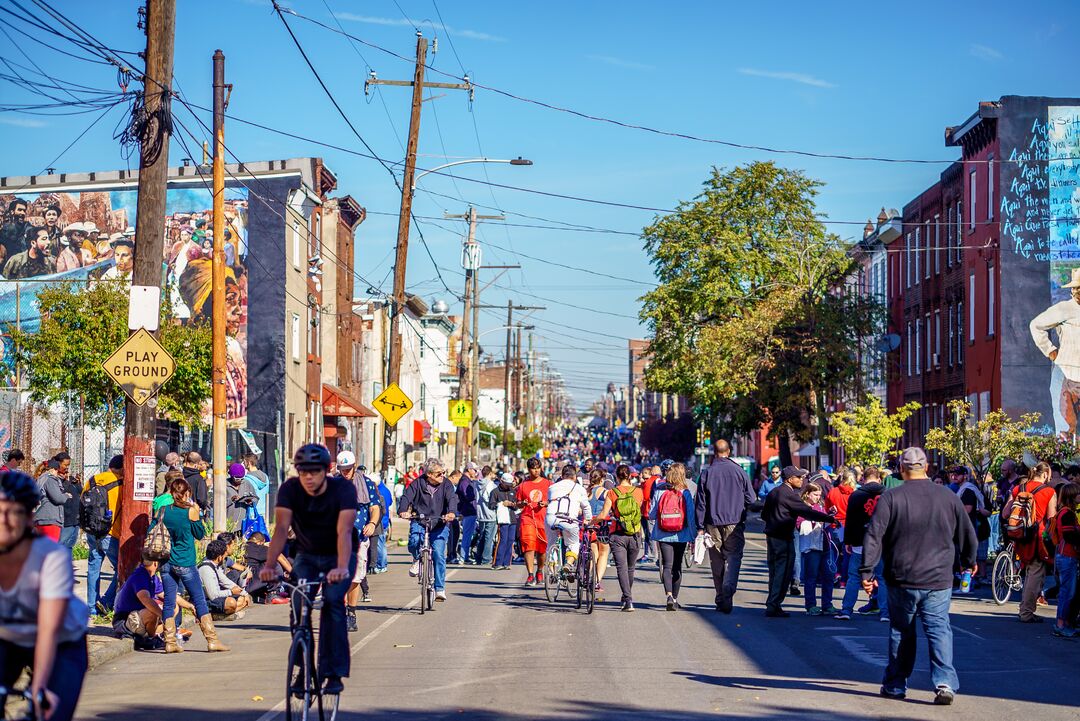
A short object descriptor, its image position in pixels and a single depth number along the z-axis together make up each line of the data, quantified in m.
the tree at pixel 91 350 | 28.95
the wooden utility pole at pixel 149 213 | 14.66
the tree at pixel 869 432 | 37.88
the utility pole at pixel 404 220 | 29.56
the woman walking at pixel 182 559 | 12.95
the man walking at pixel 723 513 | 17.17
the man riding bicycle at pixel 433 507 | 17.31
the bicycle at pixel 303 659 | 8.39
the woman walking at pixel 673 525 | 17.55
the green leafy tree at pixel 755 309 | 45.81
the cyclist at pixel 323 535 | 8.62
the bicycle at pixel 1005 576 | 18.50
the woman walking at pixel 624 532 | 17.53
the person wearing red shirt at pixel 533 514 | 20.41
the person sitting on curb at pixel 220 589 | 14.85
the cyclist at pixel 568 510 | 17.61
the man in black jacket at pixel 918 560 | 10.14
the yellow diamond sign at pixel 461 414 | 42.25
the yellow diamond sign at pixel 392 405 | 28.92
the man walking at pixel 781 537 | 16.70
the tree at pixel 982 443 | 28.89
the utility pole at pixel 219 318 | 22.67
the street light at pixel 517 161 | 29.95
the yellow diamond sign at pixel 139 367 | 14.59
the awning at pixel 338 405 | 46.31
